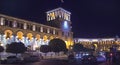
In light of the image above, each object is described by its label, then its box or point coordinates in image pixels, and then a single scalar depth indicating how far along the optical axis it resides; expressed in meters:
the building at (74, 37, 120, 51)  55.64
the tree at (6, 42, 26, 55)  20.01
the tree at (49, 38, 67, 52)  23.75
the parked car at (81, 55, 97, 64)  12.79
